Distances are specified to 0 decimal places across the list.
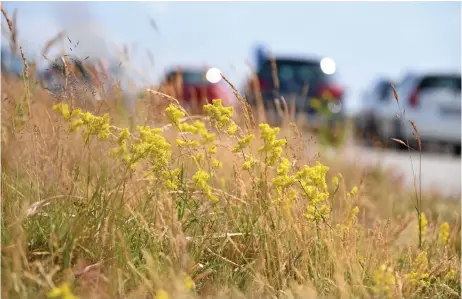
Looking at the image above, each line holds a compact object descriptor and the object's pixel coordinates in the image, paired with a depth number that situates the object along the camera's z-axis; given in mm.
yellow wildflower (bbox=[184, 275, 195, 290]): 2475
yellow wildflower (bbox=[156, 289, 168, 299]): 2318
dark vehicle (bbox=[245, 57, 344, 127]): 12734
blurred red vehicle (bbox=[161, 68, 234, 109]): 11920
